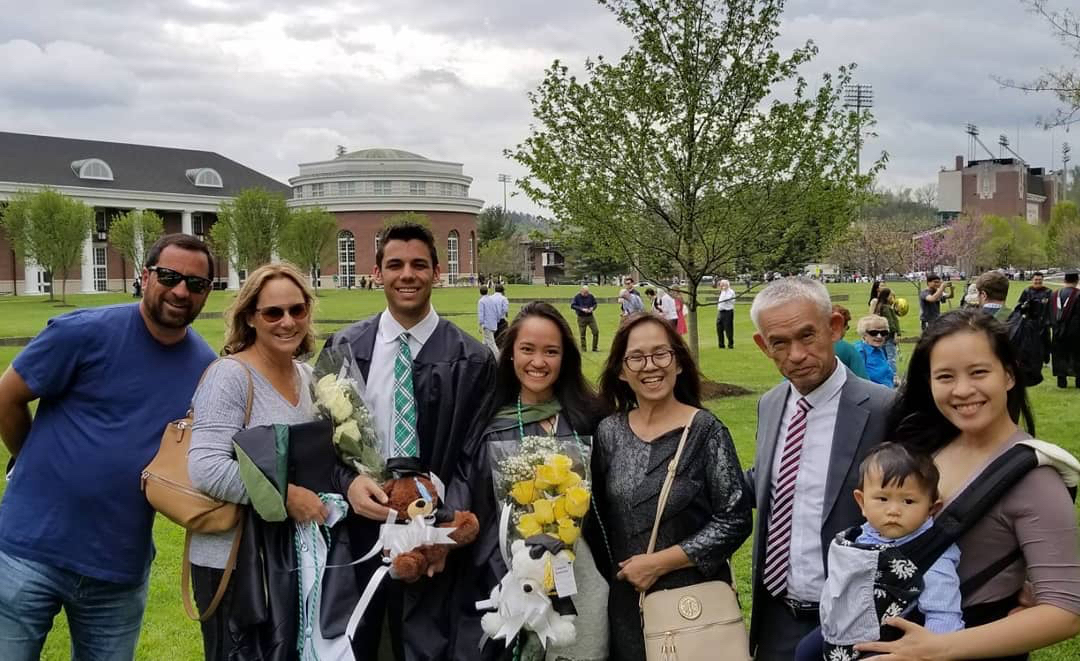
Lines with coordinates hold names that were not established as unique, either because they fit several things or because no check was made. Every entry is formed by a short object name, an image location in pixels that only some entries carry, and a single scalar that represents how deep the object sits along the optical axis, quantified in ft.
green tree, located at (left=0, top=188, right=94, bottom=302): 159.63
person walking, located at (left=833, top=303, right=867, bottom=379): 27.53
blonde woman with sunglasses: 10.55
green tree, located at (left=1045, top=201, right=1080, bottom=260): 230.68
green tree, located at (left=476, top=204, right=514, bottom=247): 316.19
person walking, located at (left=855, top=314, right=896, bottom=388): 30.17
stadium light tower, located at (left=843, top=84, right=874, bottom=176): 205.36
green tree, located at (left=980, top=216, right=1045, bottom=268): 236.02
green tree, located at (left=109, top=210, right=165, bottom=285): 180.55
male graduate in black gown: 11.68
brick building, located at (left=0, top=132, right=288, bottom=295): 212.02
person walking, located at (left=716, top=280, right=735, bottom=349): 75.25
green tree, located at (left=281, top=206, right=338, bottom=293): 186.91
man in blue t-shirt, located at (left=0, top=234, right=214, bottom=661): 11.12
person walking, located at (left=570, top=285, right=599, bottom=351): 72.43
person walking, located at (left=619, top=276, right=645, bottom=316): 69.67
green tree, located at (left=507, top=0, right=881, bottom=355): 43.11
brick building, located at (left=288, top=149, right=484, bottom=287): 254.68
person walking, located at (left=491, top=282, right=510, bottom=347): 67.82
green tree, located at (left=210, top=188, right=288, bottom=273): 178.50
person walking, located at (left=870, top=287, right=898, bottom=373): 44.39
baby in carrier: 7.53
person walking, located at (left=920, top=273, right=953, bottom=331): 66.69
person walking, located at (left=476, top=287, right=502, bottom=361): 70.08
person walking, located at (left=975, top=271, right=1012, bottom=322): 38.24
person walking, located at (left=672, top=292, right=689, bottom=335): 66.57
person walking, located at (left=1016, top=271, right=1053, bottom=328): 48.94
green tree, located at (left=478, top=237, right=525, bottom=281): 270.67
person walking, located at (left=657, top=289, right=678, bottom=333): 65.36
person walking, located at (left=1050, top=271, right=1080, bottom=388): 49.06
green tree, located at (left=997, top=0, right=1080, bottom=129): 29.19
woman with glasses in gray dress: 9.93
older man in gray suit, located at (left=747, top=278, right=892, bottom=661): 9.21
